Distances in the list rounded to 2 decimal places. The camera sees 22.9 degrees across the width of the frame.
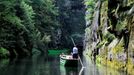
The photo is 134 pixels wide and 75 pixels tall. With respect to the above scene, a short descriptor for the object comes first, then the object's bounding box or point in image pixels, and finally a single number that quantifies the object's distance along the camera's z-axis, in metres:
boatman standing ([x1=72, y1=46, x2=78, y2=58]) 34.32
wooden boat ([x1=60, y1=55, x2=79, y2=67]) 33.91
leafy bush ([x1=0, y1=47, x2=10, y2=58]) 49.59
